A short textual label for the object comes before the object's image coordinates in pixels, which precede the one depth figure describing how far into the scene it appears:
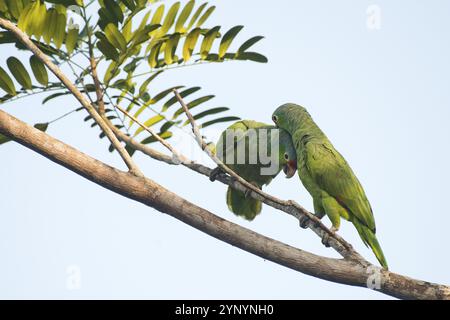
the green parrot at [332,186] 4.45
